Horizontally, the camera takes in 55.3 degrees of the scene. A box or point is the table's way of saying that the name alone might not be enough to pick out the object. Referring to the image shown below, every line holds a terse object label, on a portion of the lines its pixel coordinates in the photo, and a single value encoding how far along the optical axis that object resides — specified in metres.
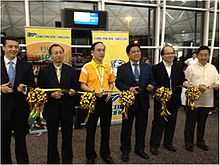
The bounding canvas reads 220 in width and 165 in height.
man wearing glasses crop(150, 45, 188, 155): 2.91
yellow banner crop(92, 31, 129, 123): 4.25
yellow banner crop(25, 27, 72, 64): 3.78
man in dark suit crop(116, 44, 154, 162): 2.74
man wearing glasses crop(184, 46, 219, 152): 3.04
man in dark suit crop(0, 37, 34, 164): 2.21
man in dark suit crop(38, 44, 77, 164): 2.38
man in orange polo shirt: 2.57
